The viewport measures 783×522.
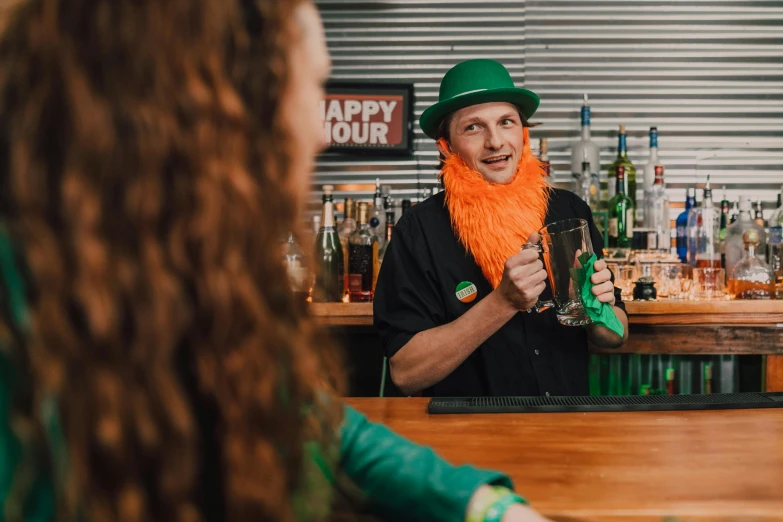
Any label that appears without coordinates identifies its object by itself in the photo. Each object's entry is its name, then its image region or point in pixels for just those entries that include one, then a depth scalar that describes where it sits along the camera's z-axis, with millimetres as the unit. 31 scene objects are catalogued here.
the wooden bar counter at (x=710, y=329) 2412
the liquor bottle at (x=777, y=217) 2906
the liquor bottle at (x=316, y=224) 2873
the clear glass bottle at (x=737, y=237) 2734
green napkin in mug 1435
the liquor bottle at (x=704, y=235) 2762
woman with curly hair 474
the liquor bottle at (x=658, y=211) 2889
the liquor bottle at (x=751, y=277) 2533
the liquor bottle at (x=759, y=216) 2834
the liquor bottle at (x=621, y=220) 2828
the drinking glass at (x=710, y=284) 2637
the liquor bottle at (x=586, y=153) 2956
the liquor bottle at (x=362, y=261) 2676
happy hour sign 3137
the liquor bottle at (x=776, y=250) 2740
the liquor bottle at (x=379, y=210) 2936
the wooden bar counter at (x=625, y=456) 799
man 1900
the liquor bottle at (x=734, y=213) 2891
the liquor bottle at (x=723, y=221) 2846
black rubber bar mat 1269
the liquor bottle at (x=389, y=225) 2825
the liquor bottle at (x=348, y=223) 2836
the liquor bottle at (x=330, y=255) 2697
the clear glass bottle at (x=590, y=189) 2932
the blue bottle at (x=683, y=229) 2914
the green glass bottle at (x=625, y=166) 2903
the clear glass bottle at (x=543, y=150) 2805
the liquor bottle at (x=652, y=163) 2926
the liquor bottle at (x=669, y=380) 2805
